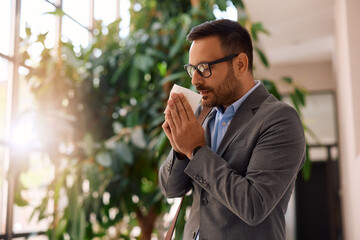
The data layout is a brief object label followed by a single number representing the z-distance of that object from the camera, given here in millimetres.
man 1349
